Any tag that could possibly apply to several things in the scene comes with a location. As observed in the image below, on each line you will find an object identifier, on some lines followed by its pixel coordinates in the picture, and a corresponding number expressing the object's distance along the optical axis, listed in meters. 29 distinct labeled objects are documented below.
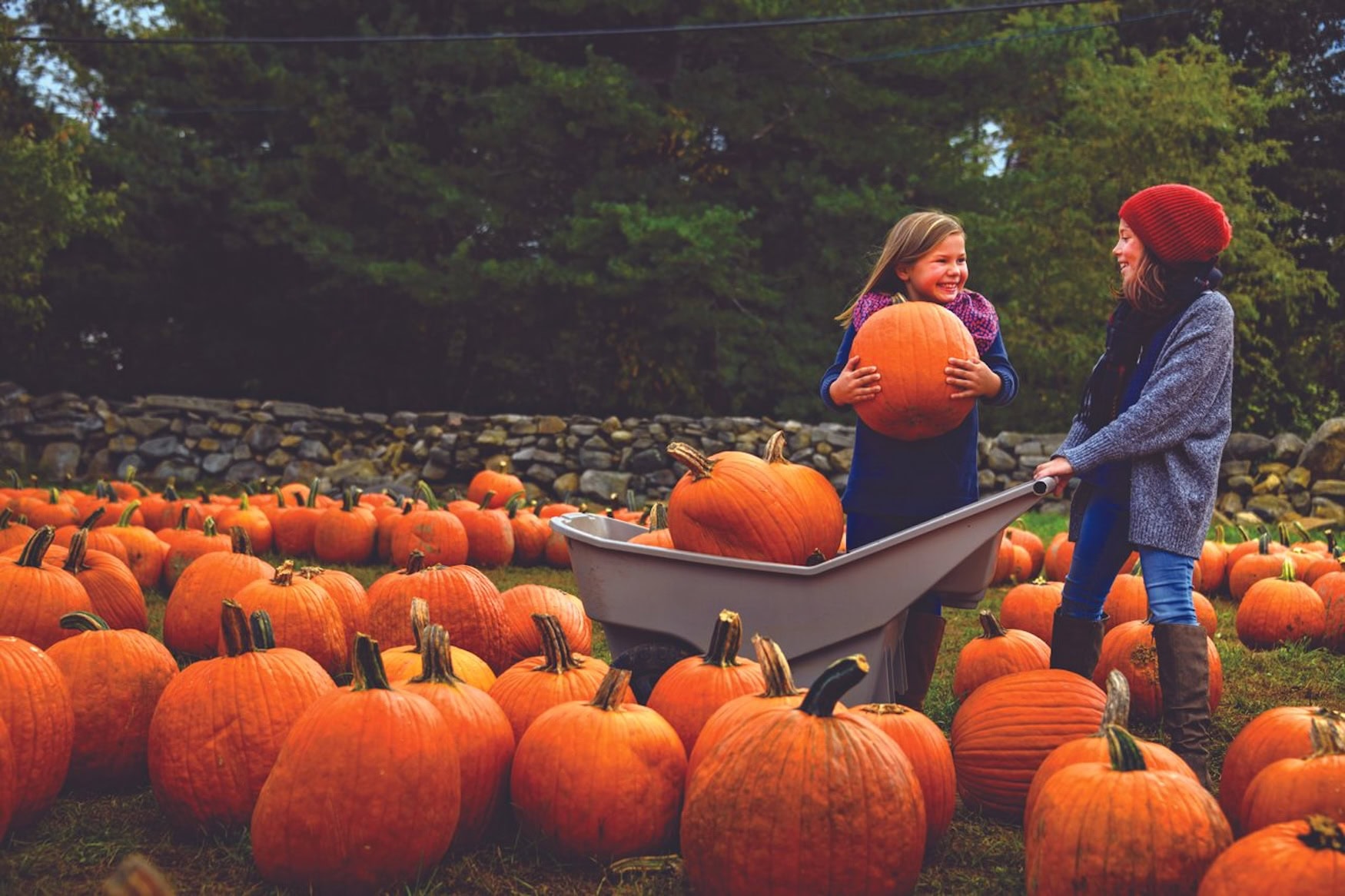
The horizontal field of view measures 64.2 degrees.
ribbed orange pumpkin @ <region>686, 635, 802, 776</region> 2.41
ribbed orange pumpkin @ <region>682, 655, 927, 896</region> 2.08
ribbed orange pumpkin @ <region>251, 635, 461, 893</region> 2.21
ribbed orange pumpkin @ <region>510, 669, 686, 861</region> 2.41
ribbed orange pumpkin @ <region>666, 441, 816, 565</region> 3.23
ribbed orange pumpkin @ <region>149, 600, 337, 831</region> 2.55
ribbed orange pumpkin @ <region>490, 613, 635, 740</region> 2.82
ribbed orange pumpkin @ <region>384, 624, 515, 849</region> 2.52
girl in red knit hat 3.02
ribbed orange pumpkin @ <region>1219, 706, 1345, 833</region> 2.50
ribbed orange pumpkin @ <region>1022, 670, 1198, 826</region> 2.27
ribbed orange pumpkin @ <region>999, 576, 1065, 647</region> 4.66
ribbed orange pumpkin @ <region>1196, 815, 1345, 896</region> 1.76
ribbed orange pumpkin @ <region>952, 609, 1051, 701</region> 3.65
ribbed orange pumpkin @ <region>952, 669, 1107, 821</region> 2.80
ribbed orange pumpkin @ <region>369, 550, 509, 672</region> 3.75
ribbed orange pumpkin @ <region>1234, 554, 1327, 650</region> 4.98
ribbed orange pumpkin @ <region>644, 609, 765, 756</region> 2.75
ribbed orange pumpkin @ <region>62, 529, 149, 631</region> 4.20
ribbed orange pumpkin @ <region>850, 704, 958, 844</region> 2.52
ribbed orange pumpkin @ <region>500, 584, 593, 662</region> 3.92
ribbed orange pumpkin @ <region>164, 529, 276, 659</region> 4.26
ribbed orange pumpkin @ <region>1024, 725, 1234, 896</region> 1.99
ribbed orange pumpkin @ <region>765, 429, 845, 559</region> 3.29
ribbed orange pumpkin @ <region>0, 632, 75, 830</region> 2.52
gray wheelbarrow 2.94
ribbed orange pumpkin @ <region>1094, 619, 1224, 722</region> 3.67
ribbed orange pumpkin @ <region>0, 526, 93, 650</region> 3.64
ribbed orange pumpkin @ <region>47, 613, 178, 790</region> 2.87
